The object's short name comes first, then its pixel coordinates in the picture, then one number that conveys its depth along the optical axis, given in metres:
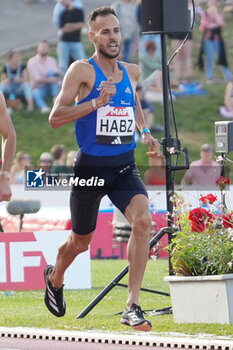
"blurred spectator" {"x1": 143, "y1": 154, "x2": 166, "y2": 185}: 12.06
